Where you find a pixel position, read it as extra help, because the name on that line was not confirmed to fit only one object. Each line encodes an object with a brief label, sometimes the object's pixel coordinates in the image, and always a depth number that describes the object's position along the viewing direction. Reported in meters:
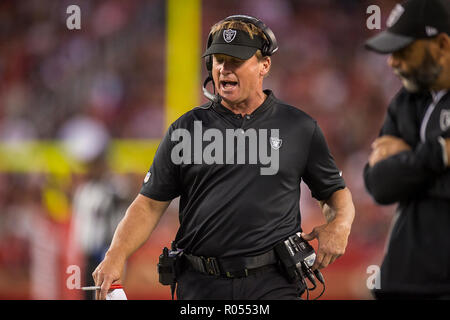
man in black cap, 4.39
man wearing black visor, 5.93
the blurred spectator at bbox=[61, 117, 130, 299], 11.31
